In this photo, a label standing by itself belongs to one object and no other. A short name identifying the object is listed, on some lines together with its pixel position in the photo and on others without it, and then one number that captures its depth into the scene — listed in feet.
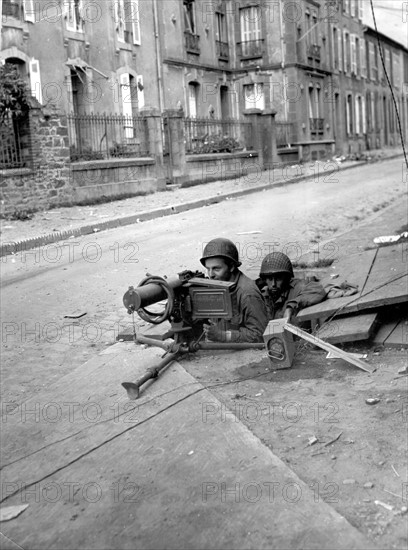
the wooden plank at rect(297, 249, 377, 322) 18.26
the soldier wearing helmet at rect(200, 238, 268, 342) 18.99
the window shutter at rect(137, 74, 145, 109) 92.79
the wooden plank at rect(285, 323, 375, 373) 16.20
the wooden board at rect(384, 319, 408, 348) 17.14
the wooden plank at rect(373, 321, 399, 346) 17.48
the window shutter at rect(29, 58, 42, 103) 75.56
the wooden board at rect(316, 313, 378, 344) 16.96
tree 53.47
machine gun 17.28
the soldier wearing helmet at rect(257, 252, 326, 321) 20.59
